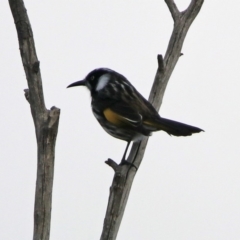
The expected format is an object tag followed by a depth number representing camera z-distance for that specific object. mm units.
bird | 8922
